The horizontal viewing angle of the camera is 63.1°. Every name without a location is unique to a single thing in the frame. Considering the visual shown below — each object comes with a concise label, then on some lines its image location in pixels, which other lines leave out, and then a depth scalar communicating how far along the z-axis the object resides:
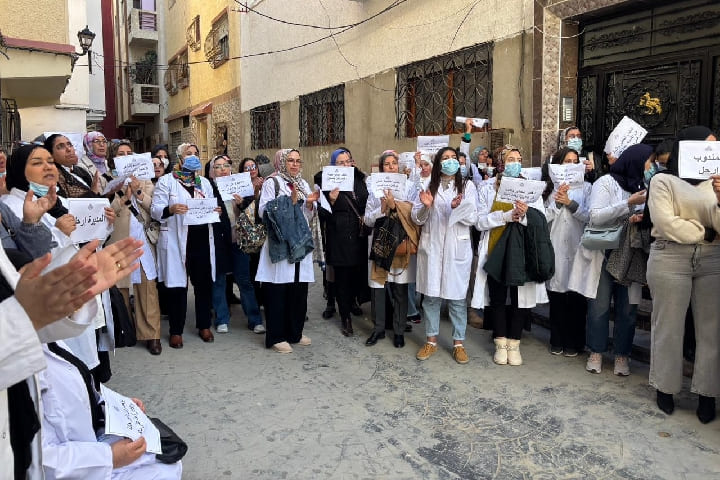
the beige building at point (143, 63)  26.75
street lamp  14.74
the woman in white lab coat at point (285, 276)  5.35
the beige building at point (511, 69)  6.35
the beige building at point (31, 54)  9.55
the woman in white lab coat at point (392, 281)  5.44
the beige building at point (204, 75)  18.42
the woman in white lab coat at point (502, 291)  4.98
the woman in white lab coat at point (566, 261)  5.04
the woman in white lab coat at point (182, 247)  5.48
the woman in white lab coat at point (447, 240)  5.01
